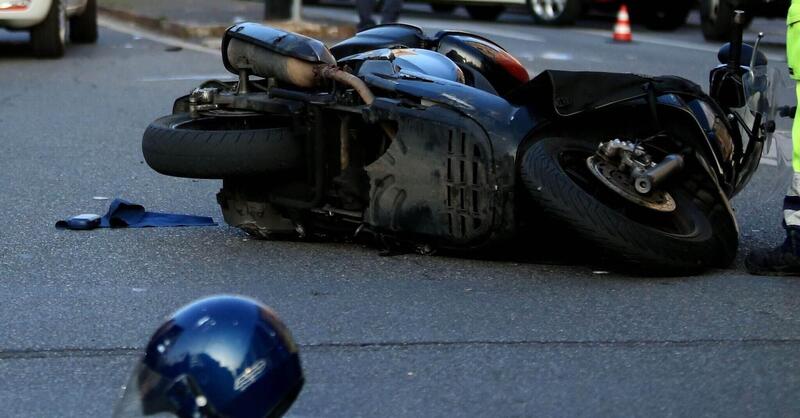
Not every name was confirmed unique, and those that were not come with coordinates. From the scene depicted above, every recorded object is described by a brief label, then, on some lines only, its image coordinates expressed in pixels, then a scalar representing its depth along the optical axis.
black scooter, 10.29
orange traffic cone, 32.16
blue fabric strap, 12.48
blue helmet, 5.41
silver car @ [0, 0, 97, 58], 24.30
